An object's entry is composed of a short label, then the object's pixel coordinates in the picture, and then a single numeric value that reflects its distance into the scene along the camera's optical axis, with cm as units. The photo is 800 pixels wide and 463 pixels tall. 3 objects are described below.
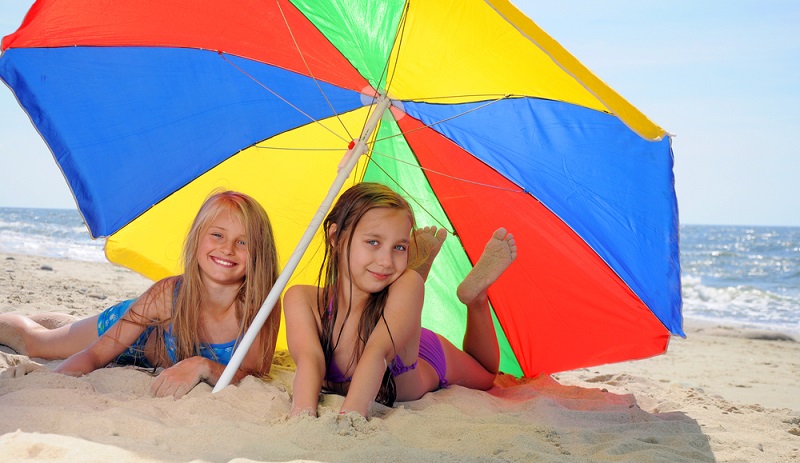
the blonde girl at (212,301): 327
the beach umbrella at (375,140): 281
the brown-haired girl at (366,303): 289
